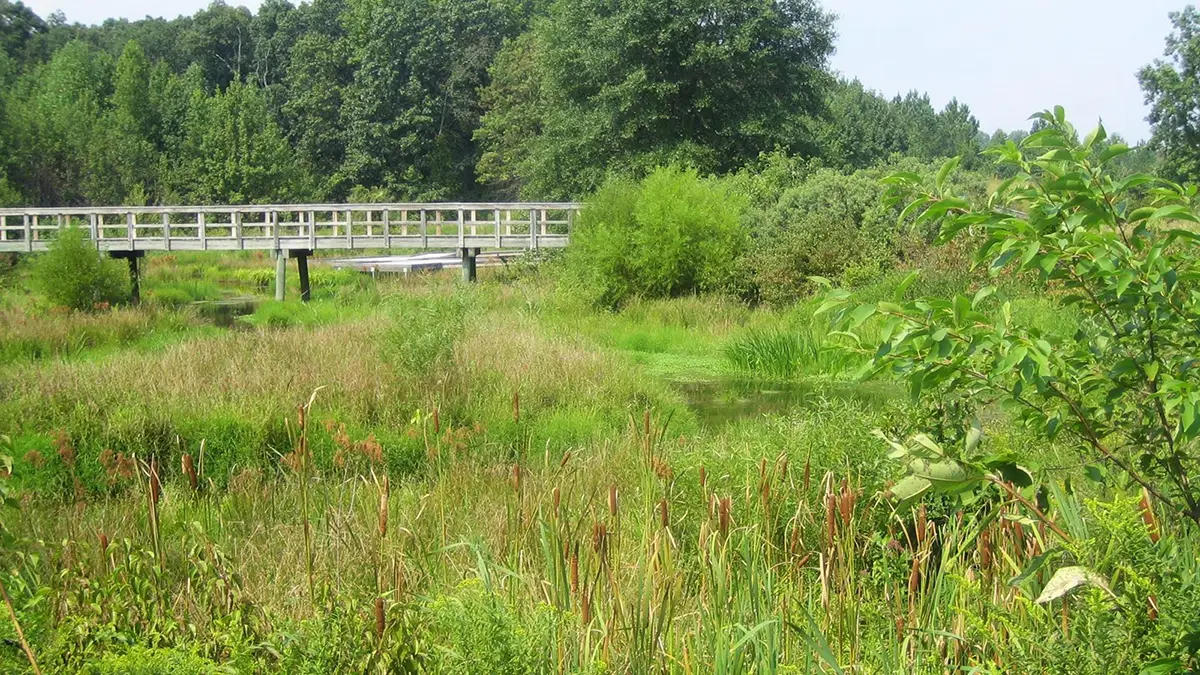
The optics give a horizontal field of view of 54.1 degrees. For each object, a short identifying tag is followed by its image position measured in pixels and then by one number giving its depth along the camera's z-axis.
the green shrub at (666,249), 19.70
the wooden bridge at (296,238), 26.44
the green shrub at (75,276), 20.16
